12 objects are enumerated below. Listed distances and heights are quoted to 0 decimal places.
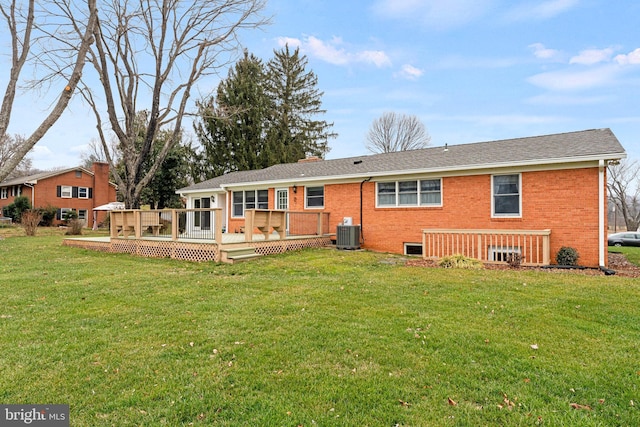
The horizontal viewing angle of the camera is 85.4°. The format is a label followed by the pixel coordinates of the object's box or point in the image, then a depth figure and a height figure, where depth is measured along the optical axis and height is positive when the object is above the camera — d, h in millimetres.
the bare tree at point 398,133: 34938 +8413
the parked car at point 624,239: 23520 -1713
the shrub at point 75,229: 20906 -718
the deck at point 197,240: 10382 -793
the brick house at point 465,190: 9578 +875
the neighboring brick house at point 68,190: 32094 +2667
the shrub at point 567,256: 9305 -1121
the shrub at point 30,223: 20516 -333
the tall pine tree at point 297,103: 33775 +11218
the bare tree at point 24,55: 13266 +6731
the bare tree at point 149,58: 17856 +8529
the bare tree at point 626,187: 36531 +2902
